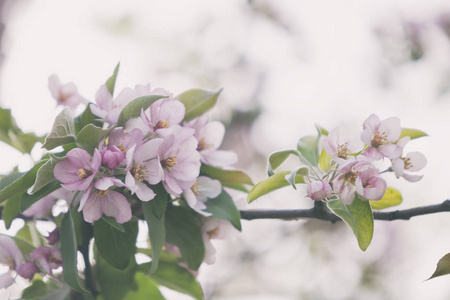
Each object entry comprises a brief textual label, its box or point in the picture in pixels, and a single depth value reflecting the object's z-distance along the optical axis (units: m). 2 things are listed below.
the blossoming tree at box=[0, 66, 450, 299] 0.86
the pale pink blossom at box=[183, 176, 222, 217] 0.91
